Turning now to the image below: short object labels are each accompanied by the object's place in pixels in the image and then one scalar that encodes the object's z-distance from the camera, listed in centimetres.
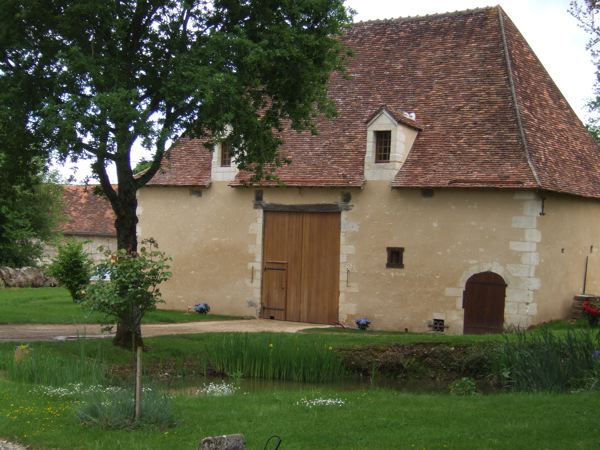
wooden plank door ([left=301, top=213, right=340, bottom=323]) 2184
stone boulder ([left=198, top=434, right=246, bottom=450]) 628
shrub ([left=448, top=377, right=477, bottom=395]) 1173
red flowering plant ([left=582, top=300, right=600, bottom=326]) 1989
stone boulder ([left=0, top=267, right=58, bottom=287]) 3038
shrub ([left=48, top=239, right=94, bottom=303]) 2394
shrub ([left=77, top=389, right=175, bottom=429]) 852
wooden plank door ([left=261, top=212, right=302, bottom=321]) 2247
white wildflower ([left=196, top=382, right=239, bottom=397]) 1153
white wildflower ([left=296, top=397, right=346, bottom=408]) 1012
